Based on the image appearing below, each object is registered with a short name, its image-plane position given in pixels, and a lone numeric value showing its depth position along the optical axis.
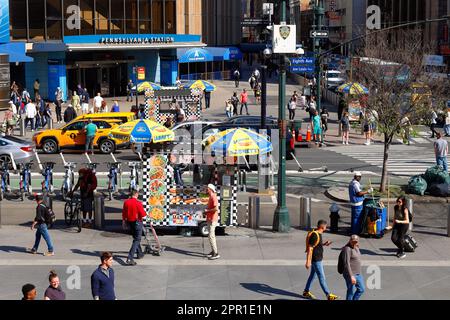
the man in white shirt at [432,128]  37.59
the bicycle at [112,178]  22.94
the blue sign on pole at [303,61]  34.66
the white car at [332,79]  65.66
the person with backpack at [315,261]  13.94
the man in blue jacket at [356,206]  19.03
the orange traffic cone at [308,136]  36.21
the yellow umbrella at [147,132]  24.70
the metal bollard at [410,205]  19.31
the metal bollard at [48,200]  19.15
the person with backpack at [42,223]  16.78
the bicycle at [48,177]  23.32
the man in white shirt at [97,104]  43.50
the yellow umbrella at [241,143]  21.98
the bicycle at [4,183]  23.36
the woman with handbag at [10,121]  37.19
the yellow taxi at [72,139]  33.12
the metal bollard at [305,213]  19.56
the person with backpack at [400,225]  16.97
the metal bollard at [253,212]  19.66
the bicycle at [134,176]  23.08
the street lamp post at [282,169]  19.33
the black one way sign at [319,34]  38.25
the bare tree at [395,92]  23.69
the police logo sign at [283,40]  19.34
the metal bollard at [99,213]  19.55
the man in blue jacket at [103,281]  12.26
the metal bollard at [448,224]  18.72
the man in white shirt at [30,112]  38.94
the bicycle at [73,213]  19.44
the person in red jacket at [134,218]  16.45
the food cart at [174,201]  18.78
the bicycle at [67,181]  23.00
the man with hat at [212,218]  16.66
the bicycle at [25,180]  23.04
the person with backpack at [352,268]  13.40
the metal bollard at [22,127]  38.15
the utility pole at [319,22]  38.22
